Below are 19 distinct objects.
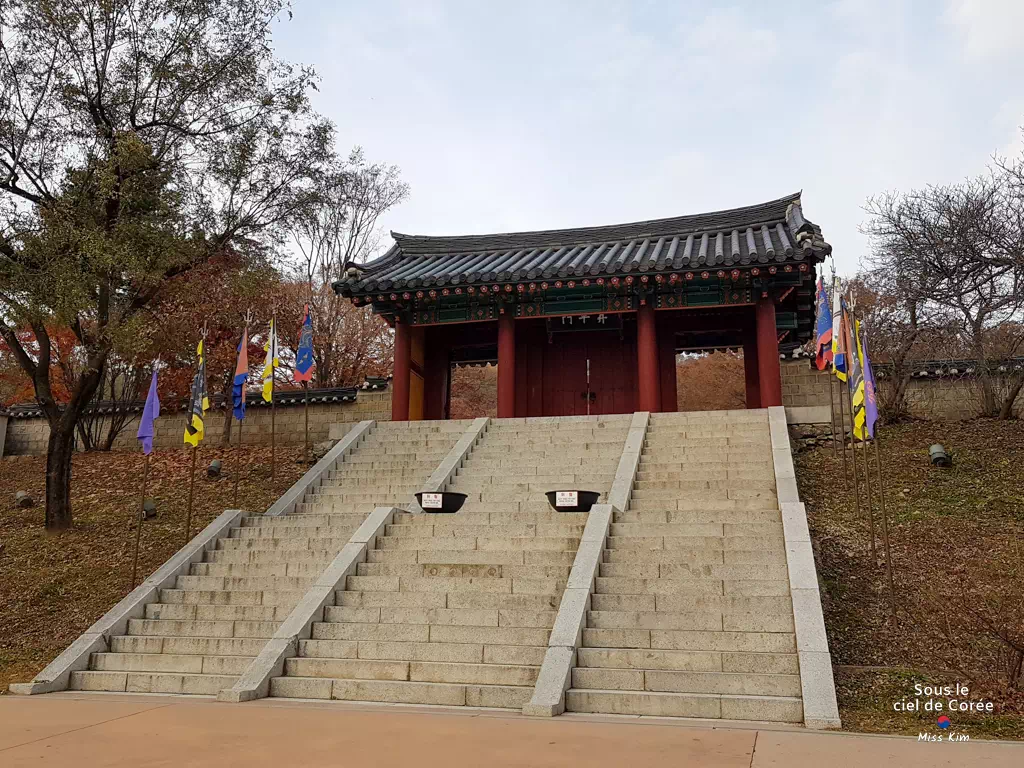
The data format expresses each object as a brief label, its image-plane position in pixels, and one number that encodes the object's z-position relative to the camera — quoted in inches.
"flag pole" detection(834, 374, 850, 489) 457.4
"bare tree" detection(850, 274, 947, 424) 550.0
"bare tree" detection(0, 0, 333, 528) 422.3
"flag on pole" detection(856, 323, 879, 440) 331.3
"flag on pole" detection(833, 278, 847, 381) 415.5
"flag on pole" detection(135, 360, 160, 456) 391.9
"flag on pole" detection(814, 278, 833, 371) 468.4
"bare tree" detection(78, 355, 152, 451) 744.3
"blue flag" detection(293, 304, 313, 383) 558.3
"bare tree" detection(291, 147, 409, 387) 957.2
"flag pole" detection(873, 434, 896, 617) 299.7
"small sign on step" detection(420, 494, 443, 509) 377.1
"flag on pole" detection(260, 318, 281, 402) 512.6
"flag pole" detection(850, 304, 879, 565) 342.1
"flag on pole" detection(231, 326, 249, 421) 494.3
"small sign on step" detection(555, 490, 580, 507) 358.0
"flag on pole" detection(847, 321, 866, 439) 338.3
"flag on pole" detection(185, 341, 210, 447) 404.8
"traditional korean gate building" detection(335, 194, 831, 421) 593.9
